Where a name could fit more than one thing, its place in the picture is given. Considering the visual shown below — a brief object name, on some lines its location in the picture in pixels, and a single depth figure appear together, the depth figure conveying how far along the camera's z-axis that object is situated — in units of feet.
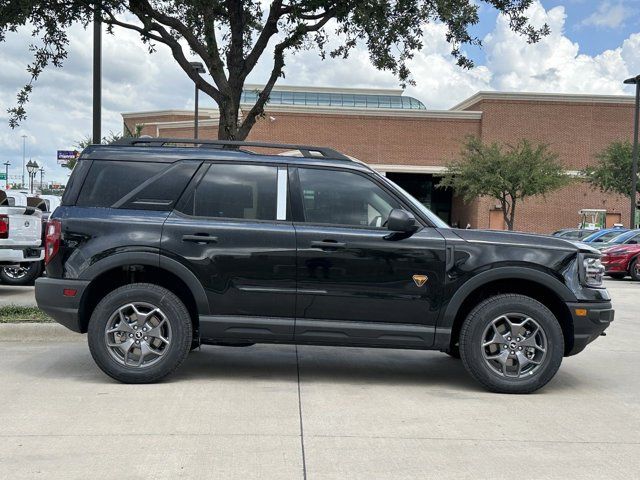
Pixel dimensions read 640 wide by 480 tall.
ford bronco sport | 18.51
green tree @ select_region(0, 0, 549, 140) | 30.42
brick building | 163.22
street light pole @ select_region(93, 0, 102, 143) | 33.30
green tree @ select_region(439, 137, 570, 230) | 116.37
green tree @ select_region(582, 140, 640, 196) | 113.39
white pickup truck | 36.55
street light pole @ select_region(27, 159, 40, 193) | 120.47
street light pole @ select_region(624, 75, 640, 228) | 88.84
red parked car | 63.93
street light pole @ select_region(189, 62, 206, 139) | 63.15
